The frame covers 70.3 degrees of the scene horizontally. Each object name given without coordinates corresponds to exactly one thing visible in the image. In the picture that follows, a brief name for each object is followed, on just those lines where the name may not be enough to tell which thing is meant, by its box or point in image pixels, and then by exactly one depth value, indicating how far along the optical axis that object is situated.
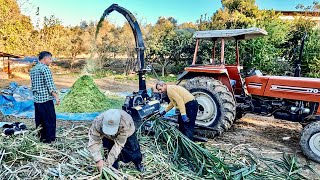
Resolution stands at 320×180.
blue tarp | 5.03
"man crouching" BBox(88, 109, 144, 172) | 2.09
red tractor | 3.95
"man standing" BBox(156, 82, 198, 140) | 3.68
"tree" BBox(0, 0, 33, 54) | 12.69
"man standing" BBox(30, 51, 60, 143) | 3.36
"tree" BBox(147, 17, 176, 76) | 12.19
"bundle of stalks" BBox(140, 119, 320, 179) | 2.77
